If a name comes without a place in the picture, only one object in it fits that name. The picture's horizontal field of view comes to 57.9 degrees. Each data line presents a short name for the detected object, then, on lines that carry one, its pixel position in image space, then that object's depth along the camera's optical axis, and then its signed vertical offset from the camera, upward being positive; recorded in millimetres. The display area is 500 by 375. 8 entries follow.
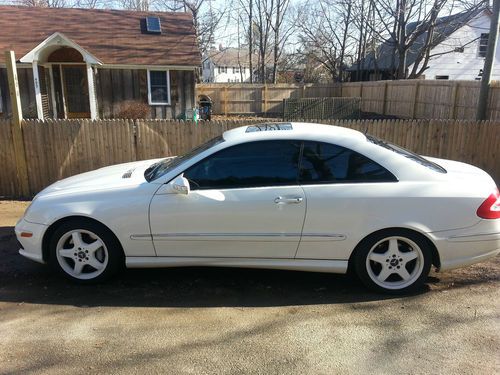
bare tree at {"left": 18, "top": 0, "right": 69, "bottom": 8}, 44406 +7763
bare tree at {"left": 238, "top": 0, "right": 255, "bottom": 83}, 44281 +5544
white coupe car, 3994 -1170
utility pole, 10383 +411
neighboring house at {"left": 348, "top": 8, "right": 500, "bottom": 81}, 31031 +2051
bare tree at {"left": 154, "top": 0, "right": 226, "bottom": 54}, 42312 +5581
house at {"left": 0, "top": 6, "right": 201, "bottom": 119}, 17672 +419
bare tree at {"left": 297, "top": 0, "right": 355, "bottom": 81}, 39562 +3332
